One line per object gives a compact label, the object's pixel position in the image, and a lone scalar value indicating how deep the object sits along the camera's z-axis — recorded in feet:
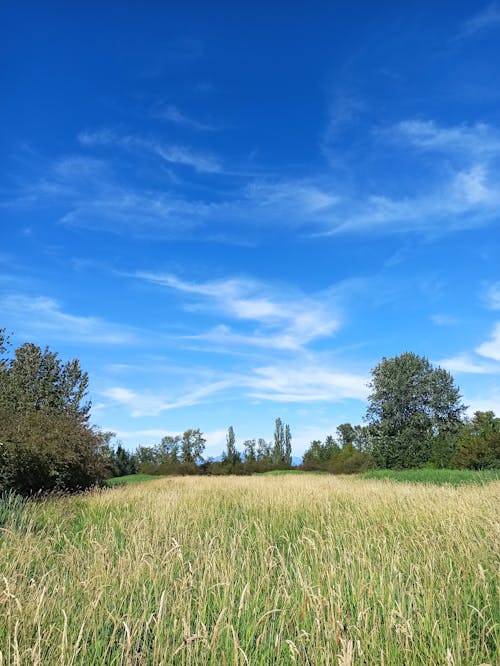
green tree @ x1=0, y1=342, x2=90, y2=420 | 88.84
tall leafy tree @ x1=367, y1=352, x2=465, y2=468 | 120.06
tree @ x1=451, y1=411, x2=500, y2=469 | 96.48
